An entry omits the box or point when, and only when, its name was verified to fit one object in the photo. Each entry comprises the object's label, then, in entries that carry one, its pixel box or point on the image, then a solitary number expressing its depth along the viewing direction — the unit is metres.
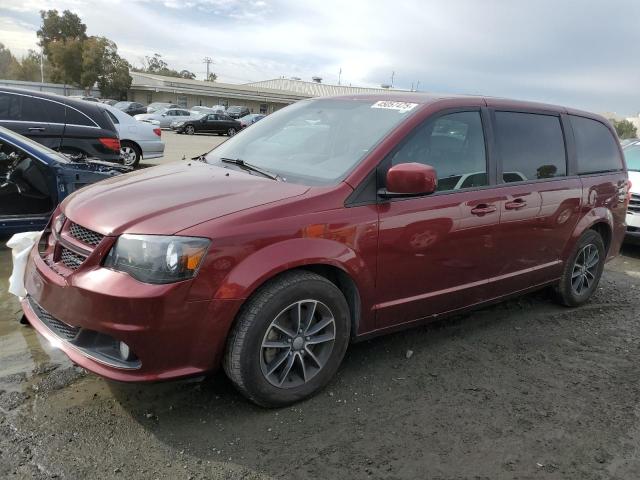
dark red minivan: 2.61
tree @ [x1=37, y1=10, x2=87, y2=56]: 62.54
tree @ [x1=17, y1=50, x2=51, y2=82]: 76.81
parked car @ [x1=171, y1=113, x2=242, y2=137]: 32.53
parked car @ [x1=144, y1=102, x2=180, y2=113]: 35.46
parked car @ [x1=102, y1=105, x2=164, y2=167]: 11.66
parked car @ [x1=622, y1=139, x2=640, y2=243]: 7.37
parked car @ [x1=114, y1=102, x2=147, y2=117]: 36.33
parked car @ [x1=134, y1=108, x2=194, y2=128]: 32.66
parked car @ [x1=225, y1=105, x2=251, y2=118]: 43.42
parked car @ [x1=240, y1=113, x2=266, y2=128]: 36.56
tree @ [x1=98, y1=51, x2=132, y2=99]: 58.16
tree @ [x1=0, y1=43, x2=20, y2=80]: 78.50
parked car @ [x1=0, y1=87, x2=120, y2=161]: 7.79
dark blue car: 5.34
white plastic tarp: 3.78
